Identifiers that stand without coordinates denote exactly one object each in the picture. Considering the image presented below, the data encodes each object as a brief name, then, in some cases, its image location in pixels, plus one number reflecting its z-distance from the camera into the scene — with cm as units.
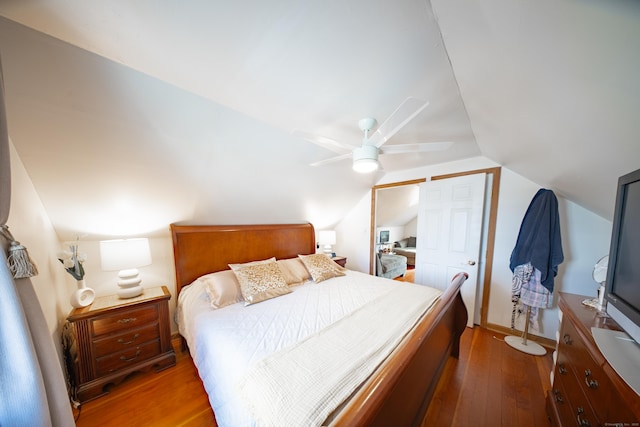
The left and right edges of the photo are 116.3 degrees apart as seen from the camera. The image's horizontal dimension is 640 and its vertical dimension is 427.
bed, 86
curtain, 69
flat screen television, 87
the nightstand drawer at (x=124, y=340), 163
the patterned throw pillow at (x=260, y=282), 194
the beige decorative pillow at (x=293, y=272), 243
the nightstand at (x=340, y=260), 353
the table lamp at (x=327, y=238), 362
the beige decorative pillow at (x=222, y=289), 185
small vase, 164
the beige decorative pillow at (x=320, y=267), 255
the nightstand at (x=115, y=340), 157
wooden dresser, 73
